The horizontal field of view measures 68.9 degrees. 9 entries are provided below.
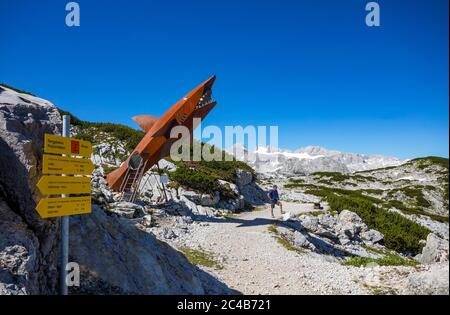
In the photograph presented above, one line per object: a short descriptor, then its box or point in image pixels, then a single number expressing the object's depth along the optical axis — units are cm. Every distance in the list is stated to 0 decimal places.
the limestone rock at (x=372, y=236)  2156
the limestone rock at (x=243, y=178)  3202
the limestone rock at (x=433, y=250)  1200
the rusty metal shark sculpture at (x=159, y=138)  1789
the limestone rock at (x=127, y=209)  1547
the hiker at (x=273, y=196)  2028
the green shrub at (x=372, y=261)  1311
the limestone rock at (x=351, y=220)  2278
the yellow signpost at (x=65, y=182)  454
